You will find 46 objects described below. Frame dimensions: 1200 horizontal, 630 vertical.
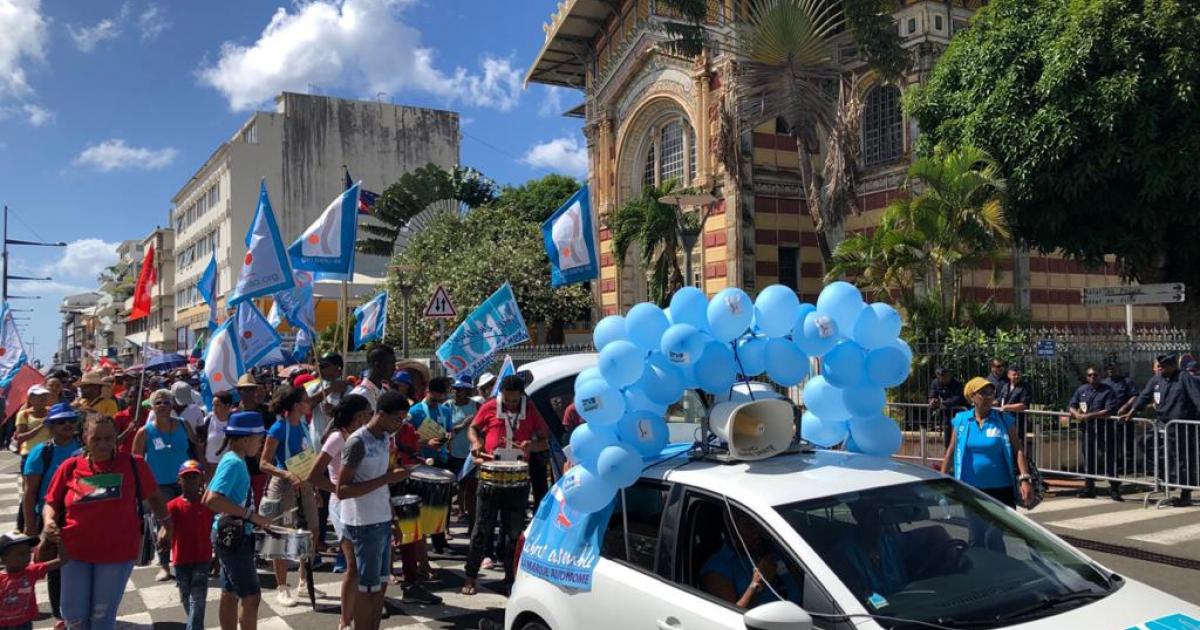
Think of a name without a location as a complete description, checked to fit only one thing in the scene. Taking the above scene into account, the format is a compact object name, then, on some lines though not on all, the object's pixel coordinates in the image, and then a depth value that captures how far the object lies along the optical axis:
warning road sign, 15.77
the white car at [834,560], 3.49
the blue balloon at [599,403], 4.62
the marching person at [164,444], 8.00
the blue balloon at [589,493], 4.46
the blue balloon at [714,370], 4.73
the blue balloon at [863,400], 5.02
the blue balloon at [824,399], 5.11
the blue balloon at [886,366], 4.99
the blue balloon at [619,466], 4.37
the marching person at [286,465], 7.06
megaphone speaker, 4.45
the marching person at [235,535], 5.70
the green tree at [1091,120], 15.52
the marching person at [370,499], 5.93
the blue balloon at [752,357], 4.96
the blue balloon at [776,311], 4.95
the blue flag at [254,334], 13.20
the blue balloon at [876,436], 5.05
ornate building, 23.02
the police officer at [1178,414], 11.09
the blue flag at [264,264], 12.62
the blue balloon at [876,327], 5.01
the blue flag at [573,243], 13.07
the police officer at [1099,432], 11.93
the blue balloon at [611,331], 5.03
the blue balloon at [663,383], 4.75
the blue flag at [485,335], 12.29
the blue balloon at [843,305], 4.95
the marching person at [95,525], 5.43
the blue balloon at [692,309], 4.93
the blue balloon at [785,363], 4.91
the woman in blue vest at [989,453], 6.98
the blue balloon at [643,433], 4.66
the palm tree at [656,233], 23.86
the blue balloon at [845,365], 4.98
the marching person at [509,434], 7.83
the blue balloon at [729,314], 4.80
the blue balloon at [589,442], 4.54
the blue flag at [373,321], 19.31
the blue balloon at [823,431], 5.27
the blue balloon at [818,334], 4.88
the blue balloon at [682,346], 4.68
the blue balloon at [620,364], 4.65
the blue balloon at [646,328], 4.89
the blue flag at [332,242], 13.28
